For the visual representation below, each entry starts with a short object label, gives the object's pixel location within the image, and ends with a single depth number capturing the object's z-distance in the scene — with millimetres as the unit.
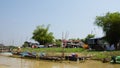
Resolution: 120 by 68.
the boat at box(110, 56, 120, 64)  11630
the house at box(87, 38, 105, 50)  18215
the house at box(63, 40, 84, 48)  23308
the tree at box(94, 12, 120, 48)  16673
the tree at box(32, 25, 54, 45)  27653
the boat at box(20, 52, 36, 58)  14922
